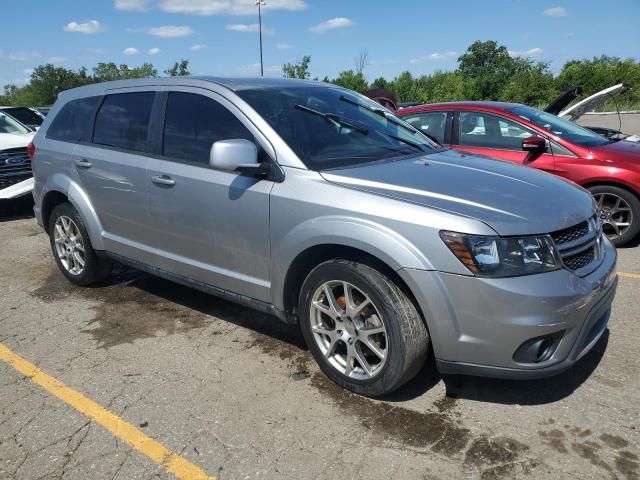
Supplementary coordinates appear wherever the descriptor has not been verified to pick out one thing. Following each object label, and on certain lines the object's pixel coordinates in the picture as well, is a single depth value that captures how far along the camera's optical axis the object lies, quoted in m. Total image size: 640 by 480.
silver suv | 2.62
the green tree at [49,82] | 68.75
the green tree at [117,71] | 63.99
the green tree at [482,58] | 85.00
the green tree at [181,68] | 46.45
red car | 5.77
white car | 8.22
